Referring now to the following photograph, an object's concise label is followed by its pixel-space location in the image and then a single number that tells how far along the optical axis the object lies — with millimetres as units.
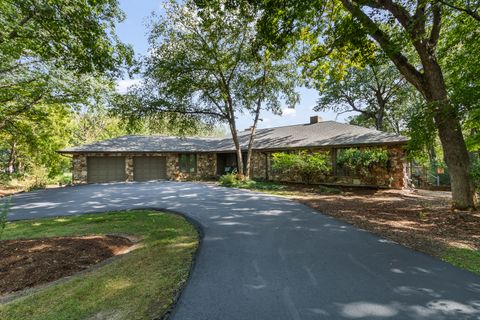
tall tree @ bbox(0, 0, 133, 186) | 7316
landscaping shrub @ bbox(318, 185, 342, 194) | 12320
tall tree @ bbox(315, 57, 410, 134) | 22031
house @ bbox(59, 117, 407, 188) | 13298
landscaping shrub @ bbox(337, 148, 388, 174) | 13258
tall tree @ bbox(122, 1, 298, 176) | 14836
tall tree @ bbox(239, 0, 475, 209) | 6862
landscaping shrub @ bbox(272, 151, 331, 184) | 14414
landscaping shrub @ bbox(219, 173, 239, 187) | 15209
